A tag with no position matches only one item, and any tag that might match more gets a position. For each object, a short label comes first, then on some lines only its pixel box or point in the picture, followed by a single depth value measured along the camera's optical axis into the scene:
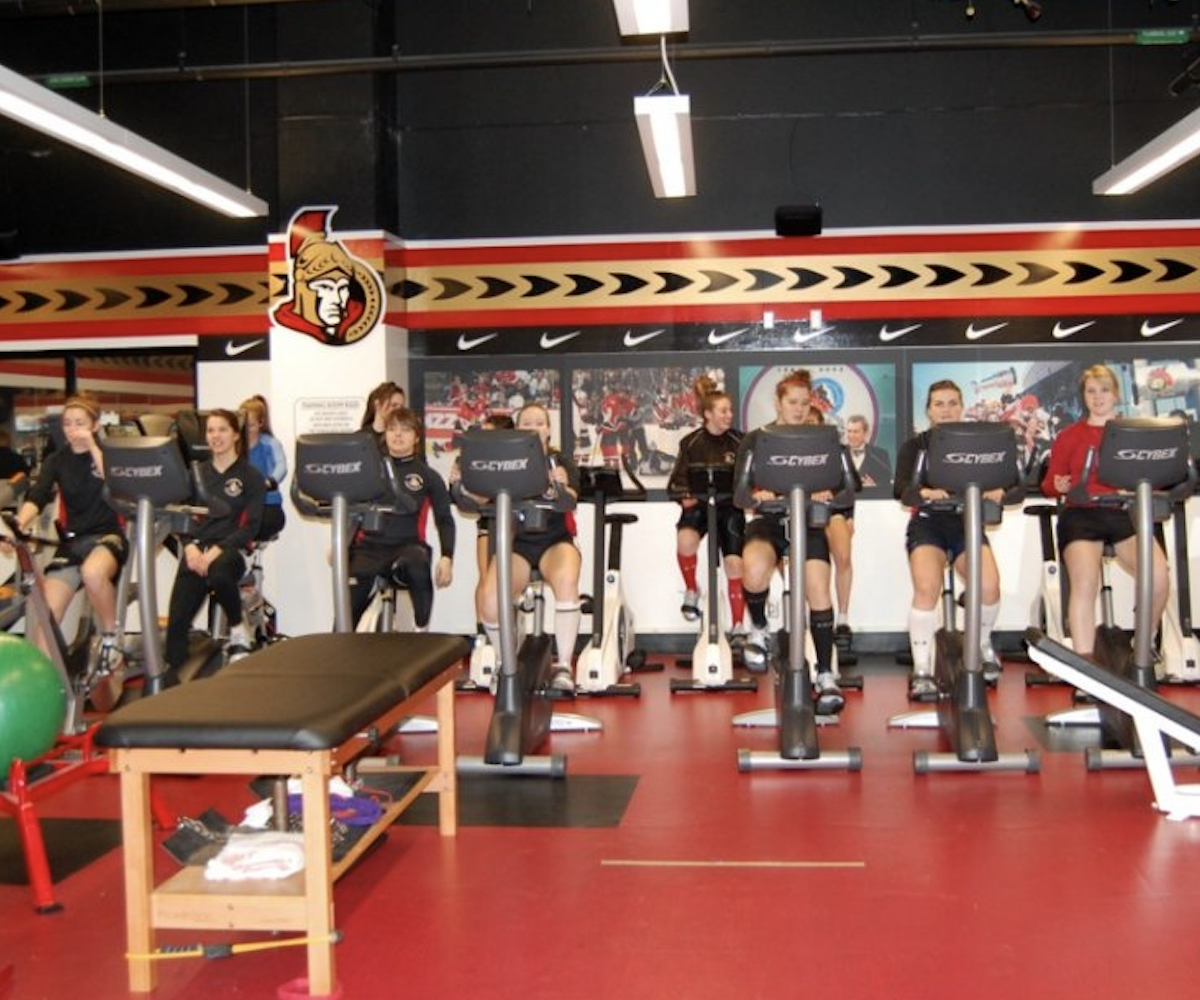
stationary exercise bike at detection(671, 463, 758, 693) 7.47
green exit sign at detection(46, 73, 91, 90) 8.48
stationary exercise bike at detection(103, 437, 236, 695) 5.50
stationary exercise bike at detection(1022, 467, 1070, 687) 7.48
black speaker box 9.05
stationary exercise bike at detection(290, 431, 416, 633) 5.52
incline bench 4.89
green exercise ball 4.34
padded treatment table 3.34
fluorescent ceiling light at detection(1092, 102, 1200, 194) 6.80
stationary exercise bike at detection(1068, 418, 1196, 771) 5.34
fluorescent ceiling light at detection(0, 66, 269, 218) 5.99
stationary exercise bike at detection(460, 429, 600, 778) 5.45
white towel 3.57
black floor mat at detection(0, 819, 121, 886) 4.54
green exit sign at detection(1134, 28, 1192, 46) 7.96
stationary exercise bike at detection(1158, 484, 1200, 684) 7.35
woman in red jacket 6.21
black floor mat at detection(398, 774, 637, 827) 5.01
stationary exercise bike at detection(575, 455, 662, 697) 7.55
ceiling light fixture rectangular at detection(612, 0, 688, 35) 5.09
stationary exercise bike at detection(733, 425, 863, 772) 5.47
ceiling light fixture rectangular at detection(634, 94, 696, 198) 6.41
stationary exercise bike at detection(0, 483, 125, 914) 4.16
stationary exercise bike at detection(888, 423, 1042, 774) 5.41
